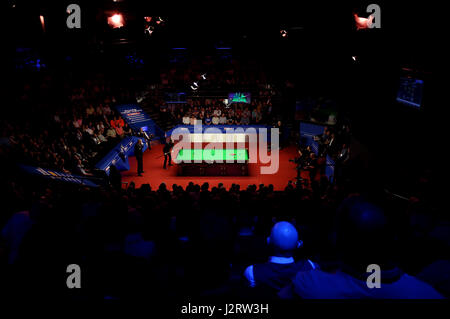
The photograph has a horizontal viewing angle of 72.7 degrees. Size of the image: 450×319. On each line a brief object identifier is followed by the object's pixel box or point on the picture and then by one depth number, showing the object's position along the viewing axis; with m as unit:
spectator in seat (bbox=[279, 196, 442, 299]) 1.44
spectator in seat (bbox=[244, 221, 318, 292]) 2.38
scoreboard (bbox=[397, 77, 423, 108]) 6.87
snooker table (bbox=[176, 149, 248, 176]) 13.23
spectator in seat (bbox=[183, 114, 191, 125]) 18.84
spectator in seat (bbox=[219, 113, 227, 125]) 19.02
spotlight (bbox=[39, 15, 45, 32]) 9.72
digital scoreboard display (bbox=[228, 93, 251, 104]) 19.69
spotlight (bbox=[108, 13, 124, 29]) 10.01
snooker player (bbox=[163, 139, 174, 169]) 13.94
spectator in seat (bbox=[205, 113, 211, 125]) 18.91
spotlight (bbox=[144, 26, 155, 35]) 12.30
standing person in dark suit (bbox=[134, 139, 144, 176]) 13.05
